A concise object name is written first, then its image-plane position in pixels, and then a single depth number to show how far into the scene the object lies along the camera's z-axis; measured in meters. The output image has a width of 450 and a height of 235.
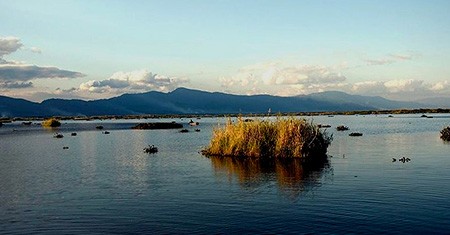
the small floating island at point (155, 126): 113.31
